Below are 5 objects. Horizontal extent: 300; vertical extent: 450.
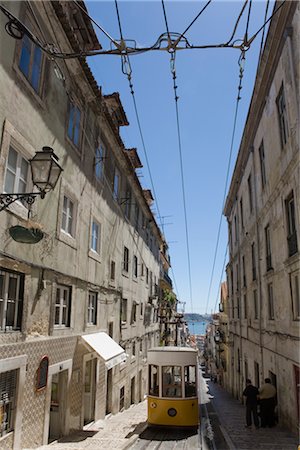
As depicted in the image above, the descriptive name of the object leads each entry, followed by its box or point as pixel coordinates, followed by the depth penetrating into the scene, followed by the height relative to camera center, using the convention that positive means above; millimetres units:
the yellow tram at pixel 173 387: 11922 -2428
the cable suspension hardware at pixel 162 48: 5691 +3903
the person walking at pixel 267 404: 11906 -2860
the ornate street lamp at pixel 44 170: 5961 +2132
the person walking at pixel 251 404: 11431 -2750
